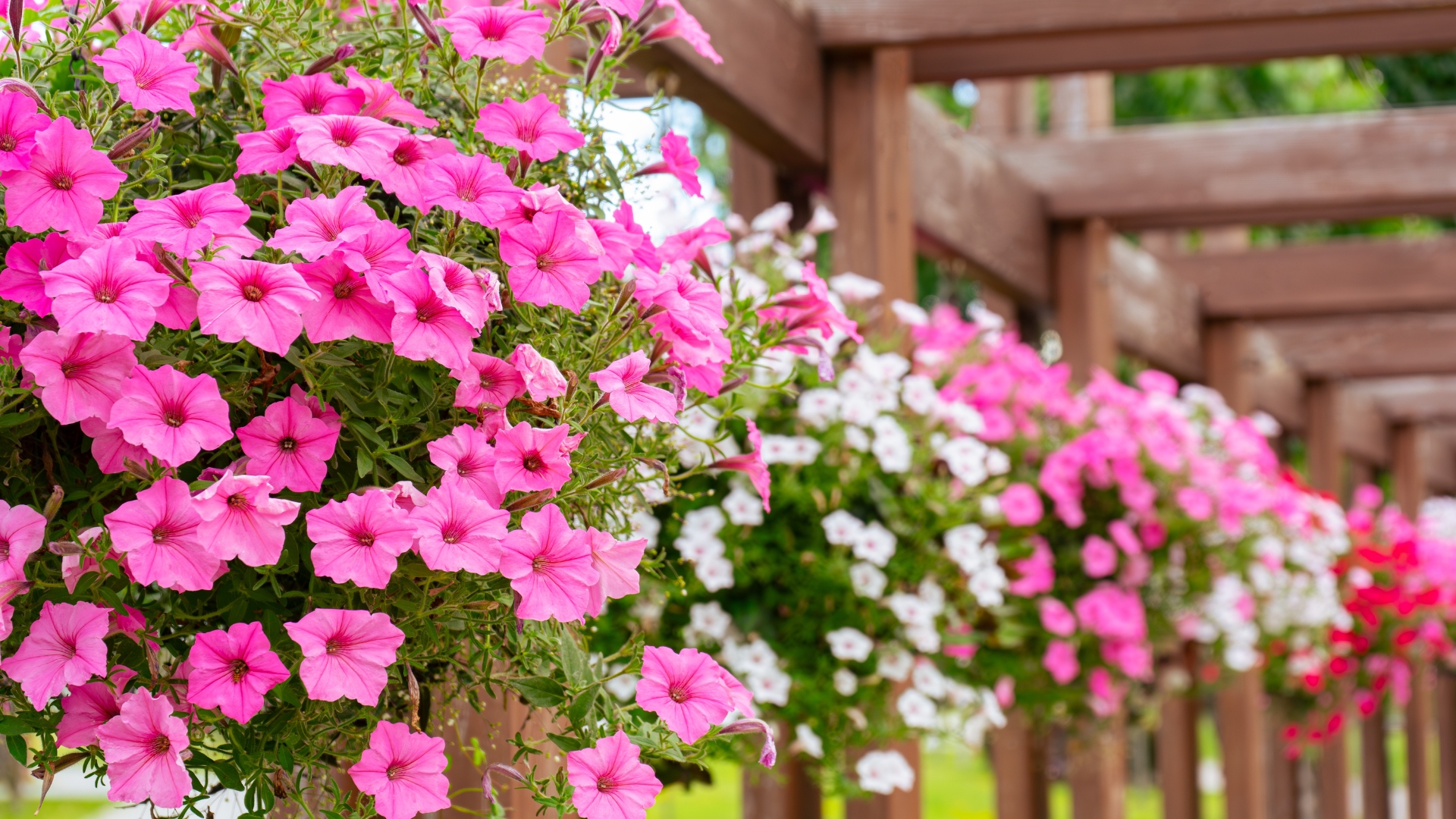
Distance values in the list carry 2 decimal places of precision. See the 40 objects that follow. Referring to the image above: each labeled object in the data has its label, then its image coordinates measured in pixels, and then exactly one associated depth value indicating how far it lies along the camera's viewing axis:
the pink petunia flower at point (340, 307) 1.51
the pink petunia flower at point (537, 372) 1.55
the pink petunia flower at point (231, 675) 1.50
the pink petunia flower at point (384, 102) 1.61
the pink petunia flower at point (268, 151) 1.56
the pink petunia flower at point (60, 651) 1.49
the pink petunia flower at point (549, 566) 1.52
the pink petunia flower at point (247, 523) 1.46
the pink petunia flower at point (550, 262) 1.58
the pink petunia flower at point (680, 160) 1.74
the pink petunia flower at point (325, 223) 1.50
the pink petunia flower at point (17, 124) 1.52
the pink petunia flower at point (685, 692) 1.57
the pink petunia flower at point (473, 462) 1.54
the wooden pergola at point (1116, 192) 3.25
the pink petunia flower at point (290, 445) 1.52
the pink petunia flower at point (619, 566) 1.57
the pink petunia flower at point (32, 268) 1.51
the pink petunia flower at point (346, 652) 1.49
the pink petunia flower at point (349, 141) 1.53
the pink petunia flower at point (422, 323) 1.50
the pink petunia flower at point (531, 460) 1.54
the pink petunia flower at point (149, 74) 1.55
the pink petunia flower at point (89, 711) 1.54
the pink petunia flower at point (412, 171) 1.56
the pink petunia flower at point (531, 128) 1.62
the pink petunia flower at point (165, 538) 1.46
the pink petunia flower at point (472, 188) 1.56
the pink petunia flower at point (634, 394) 1.57
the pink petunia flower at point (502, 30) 1.60
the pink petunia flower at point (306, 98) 1.59
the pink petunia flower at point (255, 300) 1.47
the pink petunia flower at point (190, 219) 1.51
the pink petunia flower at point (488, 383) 1.55
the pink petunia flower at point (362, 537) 1.49
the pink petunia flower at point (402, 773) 1.53
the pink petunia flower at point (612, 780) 1.54
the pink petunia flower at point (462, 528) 1.50
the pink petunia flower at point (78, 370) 1.47
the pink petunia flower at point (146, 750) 1.50
